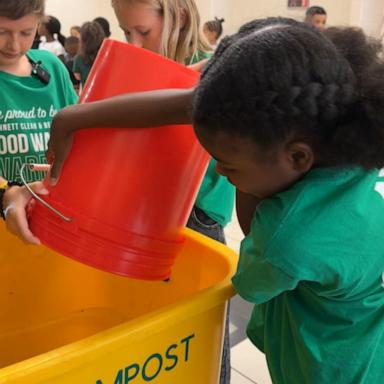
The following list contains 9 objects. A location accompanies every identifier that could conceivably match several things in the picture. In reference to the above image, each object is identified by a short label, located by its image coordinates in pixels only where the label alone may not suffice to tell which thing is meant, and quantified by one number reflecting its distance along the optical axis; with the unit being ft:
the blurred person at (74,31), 16.92
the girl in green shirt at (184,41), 3.09
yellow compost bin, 1.81
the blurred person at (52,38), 14.10
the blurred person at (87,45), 11.01
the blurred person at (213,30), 14.56
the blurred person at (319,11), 11.48
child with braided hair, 1.53
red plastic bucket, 2.10
